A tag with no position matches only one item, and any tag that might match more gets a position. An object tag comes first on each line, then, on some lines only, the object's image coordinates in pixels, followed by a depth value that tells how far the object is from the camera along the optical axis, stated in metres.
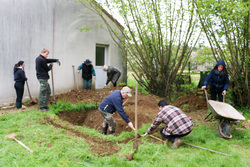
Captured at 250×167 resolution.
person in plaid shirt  4.16
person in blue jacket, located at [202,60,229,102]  5.90
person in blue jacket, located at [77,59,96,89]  9.28
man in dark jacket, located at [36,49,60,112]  6.19
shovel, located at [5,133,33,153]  3.99
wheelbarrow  4.49
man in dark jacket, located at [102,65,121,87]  9.46
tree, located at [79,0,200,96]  8.21
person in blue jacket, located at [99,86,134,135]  4.74
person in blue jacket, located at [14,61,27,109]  6.43
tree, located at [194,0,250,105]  6.47
